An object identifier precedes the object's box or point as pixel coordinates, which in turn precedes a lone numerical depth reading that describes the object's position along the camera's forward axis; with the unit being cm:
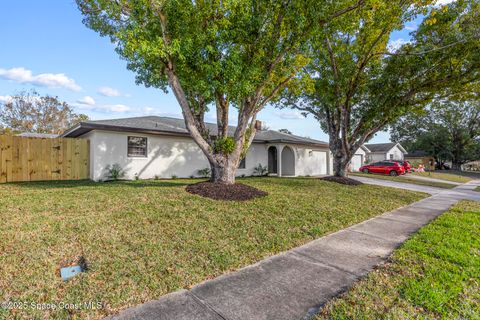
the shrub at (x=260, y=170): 1684
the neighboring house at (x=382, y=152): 3385
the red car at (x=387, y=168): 2178
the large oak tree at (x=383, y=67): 995
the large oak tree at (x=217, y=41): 706
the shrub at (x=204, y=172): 1430
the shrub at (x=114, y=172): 1148
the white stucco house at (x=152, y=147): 1125
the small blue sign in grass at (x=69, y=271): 297
